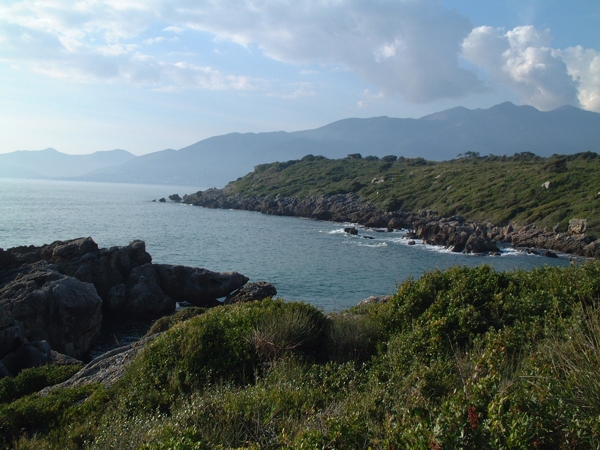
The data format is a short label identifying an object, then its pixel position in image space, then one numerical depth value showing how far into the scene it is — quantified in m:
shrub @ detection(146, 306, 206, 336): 15.89
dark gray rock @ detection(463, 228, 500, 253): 43.66
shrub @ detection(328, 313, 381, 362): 9.59
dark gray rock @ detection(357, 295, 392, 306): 16.11
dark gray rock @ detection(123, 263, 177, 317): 23.81
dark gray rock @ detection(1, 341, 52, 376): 14.09
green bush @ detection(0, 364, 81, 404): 10.80
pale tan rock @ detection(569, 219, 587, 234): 48.46
